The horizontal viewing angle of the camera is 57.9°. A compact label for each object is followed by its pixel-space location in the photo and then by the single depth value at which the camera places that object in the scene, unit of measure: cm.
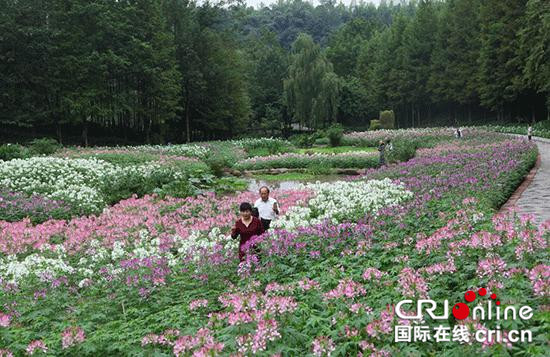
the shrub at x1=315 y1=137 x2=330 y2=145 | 3963
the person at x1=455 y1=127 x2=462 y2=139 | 3114
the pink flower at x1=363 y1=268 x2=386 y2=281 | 506
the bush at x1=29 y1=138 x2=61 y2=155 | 2500
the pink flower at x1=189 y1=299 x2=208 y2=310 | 492
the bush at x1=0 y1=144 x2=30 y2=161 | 2208
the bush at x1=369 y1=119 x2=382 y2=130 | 5310
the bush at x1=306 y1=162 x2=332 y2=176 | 2392
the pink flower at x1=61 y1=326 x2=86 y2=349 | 417
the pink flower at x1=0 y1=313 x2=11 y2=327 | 473
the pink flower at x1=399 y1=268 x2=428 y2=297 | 421
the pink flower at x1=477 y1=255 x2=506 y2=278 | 439
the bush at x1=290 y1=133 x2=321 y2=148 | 3844
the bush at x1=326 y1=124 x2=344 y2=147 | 3703
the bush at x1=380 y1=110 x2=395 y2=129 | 5344
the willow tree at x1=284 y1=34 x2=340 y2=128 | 5122
